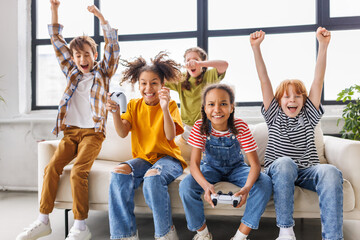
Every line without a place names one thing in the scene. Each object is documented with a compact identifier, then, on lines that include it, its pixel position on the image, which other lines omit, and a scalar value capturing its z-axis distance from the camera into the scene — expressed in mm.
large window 2873
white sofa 1556
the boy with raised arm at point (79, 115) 1701
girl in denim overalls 1492
